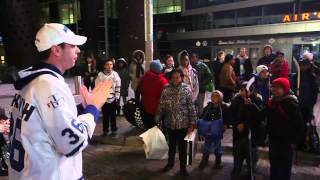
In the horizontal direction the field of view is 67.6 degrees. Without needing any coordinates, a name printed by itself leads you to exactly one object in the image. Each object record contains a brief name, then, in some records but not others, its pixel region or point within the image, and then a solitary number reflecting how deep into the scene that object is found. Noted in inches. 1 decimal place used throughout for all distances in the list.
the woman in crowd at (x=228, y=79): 229.7
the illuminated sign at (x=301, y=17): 532.5
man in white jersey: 51.7
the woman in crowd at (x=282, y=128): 118.7
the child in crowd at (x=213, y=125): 155.6
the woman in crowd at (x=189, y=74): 200.3
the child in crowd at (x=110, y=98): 206.2
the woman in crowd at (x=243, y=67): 255.6
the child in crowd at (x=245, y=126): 140.8
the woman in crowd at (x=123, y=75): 264.3
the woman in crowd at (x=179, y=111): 149.0
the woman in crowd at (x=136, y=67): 243.7
